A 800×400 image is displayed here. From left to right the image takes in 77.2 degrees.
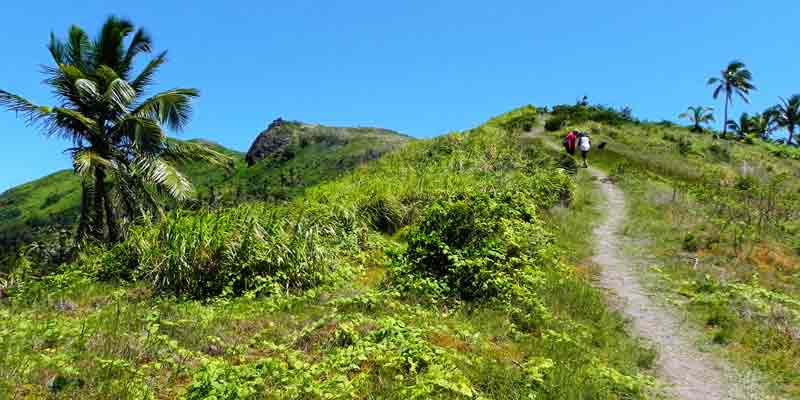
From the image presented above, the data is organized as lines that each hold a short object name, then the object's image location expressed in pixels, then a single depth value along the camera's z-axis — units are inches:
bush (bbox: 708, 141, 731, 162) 1387.8
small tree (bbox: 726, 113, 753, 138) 2822.3
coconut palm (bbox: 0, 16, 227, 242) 575.8
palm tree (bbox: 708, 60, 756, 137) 2433.6
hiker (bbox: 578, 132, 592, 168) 971.1
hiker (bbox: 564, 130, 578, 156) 1025.5
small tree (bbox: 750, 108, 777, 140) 2819.9
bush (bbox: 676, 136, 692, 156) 1299.2
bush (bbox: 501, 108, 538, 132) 1380.9
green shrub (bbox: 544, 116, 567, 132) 1446.9
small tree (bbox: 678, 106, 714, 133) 2225.6
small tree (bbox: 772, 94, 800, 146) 2832.2
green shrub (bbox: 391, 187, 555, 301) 326.0
